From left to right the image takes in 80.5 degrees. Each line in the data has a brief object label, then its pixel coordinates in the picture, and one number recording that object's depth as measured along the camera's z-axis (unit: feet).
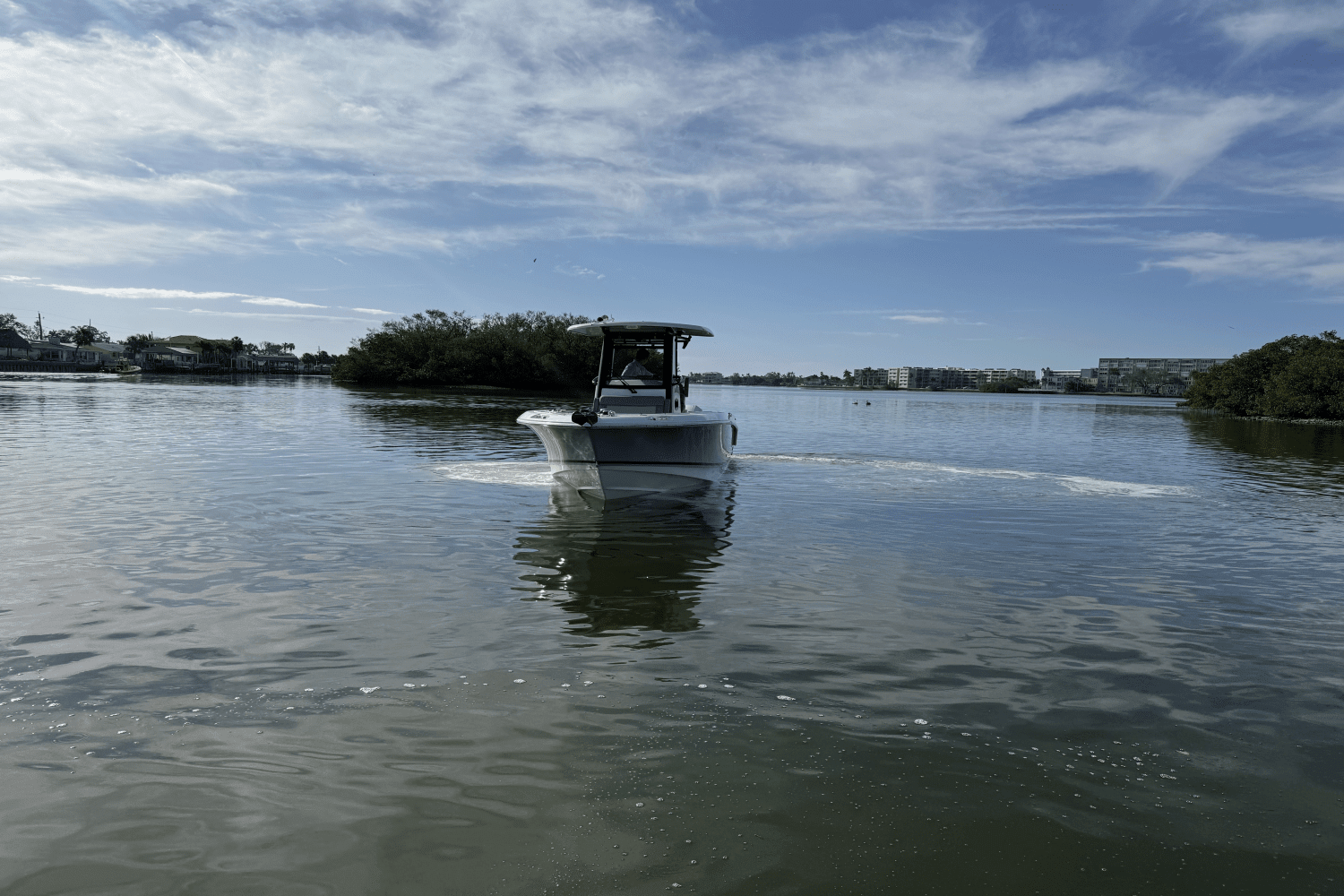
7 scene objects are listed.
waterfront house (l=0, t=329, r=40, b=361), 517.55
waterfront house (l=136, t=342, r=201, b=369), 577.55
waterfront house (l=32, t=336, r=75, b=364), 547.08
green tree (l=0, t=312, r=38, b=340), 627.05
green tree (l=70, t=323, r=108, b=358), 601.99
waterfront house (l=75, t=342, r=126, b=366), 580.30
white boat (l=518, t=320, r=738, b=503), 49.42
